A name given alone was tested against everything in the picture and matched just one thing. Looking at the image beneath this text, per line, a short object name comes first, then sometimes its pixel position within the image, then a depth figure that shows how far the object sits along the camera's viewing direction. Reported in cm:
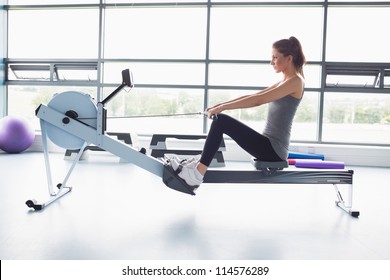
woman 198
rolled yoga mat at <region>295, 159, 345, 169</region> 362
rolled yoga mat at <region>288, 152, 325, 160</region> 416
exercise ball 441
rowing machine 211
